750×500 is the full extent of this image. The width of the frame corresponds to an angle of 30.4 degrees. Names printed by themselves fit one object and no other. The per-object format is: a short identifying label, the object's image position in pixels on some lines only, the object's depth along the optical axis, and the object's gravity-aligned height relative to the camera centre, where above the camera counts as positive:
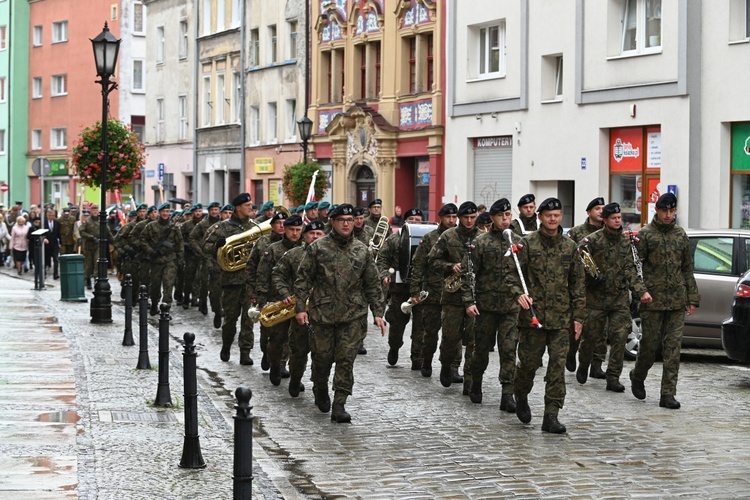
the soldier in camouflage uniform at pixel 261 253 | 14.82 -0.39
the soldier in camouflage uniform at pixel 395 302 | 15.48 -0.97
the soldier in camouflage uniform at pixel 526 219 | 15.02 +0.00
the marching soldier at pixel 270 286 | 14.10 -0.70
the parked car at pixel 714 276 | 15.69 -0.64
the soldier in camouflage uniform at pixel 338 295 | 12.01 -0.67
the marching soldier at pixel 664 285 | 12.89 -0.60
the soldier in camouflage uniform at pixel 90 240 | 30.98 -0.55
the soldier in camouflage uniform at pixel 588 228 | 15.01 -0.09
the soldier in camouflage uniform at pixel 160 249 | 23.36 -0.55
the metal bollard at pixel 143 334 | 14.14 -1.21
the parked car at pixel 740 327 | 13.93 -1.07
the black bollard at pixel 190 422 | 9.38 -1.40
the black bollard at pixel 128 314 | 16.84 -1.21
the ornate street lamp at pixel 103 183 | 20.53 +0.50
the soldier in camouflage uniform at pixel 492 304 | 12.66 -0.78
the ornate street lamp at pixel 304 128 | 36.25 +2.35
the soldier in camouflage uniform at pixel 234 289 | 16.11 -0.88
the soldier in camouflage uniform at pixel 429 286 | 14.21 -0.71
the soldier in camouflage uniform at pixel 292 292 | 12.85 -0.69
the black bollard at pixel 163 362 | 11.62 -1.24
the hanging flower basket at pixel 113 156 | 35.25 +1.59
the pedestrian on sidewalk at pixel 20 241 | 38.41 -0.72
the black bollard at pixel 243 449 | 6.80 -1.15
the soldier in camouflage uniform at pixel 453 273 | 13.74 -0.55
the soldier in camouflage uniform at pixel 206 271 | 20.62 -0.88
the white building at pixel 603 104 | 25.97 +2.45
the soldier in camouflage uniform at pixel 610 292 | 13.66 -0.72
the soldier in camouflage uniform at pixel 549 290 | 11.44 -0.59
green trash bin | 25.27 -1.15
